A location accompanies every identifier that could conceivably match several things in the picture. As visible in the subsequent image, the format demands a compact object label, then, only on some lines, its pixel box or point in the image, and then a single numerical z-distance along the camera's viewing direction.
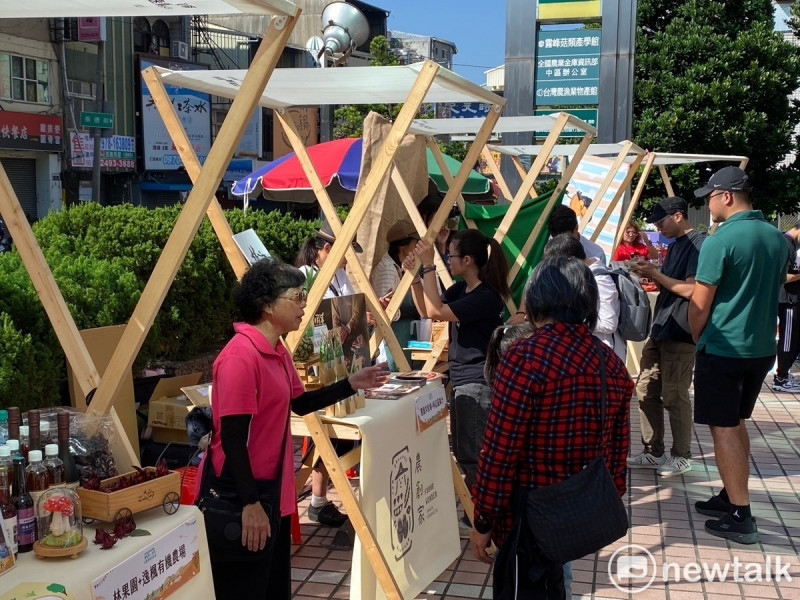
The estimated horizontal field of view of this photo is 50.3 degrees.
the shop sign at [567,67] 10.29
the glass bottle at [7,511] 2.16
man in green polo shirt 4.62
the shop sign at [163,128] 31.38
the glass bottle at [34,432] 2.43
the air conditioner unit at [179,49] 32.59
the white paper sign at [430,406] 4.25
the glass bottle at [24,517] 2.22
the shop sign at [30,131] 25.11
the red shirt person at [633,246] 10.75
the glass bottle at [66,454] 2.43
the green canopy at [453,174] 8.78
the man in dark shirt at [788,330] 9.10
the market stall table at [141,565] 2.09
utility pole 26.28
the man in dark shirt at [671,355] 5.70
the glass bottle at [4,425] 2.54
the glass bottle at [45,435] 2.56
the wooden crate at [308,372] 3.97
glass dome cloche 2.19
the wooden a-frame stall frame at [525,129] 5.82
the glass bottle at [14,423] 2.42
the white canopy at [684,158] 10.80
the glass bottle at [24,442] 2.44
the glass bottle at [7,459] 2.25
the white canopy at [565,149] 8.47
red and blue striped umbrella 7.98
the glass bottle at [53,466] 2.36
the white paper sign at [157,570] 2.19
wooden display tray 2.37
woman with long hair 4.55
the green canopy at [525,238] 6.50
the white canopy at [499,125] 6.35
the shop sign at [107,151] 27.73
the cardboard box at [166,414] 4.74
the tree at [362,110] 20.36
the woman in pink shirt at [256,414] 2.81
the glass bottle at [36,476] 2.32
